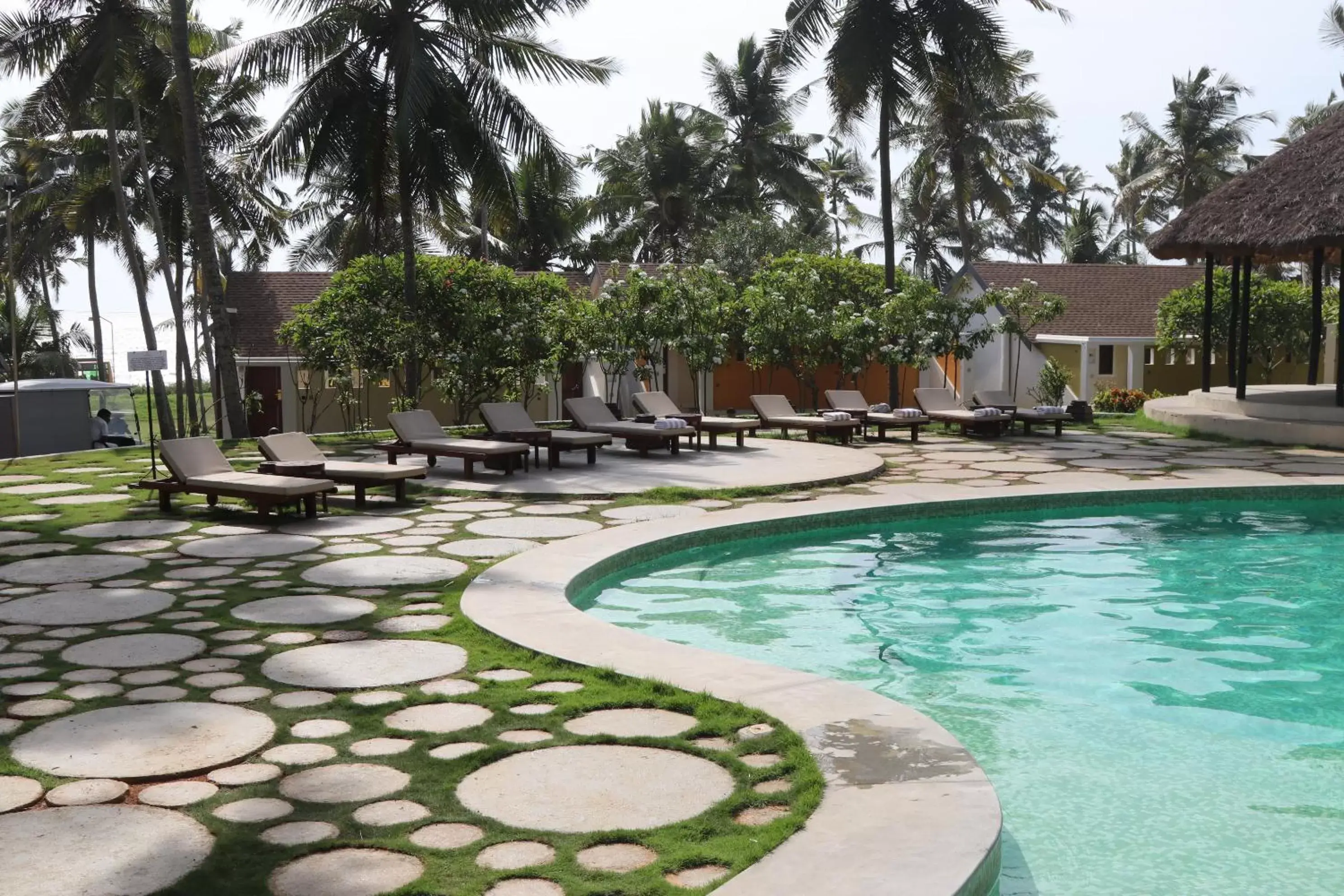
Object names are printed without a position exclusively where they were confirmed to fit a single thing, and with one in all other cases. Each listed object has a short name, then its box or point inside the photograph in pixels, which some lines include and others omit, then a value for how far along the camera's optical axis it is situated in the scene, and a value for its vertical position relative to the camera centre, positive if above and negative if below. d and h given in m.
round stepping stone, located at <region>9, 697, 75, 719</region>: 5.07 -1.32
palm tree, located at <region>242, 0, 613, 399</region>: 19.88 +5.14
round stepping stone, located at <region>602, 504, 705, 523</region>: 11.03 -1.20
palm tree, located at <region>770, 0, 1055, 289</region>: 24.70 +7.08
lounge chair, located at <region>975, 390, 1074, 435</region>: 20.23 -0.63
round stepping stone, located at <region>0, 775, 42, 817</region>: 4.12 -1.38
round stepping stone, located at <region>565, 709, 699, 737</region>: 4.87 -1.41
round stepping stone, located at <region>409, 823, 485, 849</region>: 3.80 -1.44
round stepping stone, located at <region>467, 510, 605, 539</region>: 9.96 -1.20
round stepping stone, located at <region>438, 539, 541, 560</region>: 9.02 -1.23
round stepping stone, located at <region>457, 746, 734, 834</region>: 4.04 -1.45
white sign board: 11.50 +0.39
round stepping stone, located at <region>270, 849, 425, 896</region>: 3.48 -1.45
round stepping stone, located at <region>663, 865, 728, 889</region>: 3.54 -1.49
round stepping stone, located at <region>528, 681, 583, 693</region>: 5.44 -1.38
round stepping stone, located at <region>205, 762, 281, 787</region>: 4.34 -1.40
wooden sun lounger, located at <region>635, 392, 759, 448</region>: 17.20 -0.53
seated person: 26.02 -0.73
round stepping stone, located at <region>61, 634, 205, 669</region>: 5.94 -1.29
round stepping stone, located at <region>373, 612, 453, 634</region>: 6.66 -1.32
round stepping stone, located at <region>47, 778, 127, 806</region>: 4.16 -1.39
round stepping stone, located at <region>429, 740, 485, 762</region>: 4.59 -1.40
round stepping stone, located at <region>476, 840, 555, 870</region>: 3.66 -1.46
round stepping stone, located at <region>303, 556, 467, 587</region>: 8.00 -1.24
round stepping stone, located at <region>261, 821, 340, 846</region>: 3.82 -1.43
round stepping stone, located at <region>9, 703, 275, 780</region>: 4.47 -1.36
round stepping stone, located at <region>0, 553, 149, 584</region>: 8.07 -1.17
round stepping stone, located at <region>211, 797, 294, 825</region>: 4.01 -1.42
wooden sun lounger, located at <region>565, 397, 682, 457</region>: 16.23 -0.57
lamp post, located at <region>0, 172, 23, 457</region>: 20.64 +2.85
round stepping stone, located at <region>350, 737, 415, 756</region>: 4.63 -1.40
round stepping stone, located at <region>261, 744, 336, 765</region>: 4.55 -1.39
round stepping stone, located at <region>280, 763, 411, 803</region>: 4.19 -1.41
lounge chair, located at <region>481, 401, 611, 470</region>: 14.90 -0.57
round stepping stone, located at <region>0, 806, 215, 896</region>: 3.52 -1.42
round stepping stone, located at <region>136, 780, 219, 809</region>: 4.17 -1.41
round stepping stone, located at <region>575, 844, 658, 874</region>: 3.66 -1.48
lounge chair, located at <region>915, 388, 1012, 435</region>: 19.73 -0.60
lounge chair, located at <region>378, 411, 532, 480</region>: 13.68 -0.64
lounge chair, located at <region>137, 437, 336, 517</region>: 10.51 -0.77
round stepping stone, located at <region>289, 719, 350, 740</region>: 4.85 -1.38
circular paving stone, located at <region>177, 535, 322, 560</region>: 9.02 -1.17
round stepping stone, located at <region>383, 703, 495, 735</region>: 4.94 -1.39
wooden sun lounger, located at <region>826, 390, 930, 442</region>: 19.23 -0.58
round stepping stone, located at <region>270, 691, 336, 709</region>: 5.25 -1.36
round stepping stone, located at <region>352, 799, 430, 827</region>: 3.96 -1.42
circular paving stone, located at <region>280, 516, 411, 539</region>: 10.07 -1.14
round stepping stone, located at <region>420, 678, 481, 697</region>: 5.42 -1.37
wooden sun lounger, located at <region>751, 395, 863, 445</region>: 18.45 -0.62
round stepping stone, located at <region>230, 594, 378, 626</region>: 6.86 -1.28
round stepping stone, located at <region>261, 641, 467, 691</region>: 5.64 -1.34
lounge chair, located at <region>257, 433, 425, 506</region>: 11.52 -0.73
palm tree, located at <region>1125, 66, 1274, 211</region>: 47.66 +9.49
